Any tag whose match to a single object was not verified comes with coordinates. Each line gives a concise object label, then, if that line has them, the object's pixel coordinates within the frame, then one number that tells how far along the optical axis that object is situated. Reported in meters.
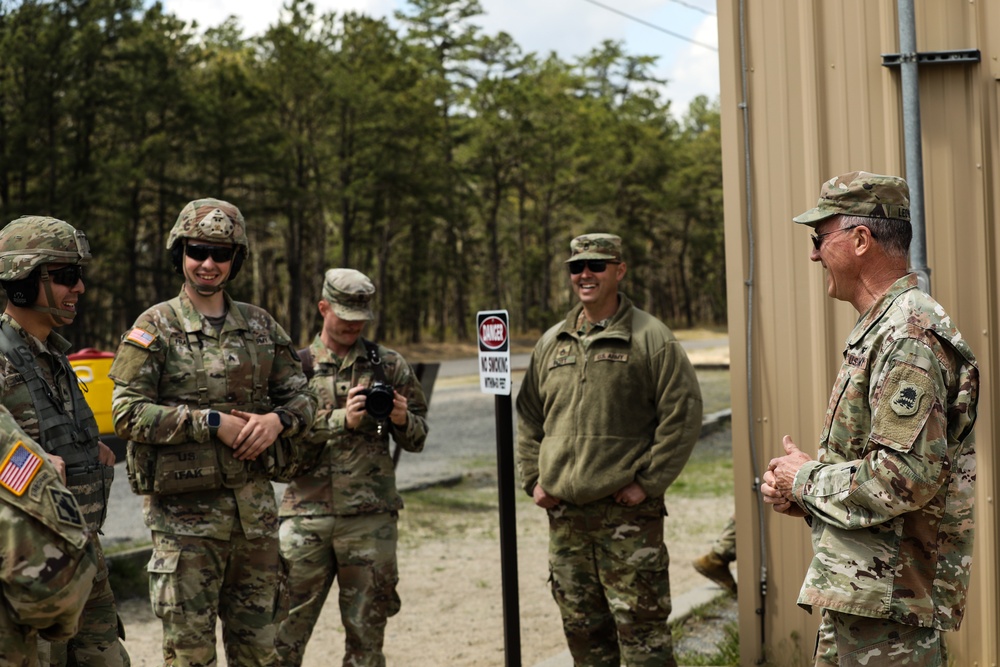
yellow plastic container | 6.39
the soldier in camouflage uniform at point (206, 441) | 4.08
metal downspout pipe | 4.45
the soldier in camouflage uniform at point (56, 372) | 3.33
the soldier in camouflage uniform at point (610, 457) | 4.75
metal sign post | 4.52
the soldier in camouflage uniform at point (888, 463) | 2.78
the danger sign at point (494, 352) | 4.56
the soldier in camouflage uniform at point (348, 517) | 4.98
